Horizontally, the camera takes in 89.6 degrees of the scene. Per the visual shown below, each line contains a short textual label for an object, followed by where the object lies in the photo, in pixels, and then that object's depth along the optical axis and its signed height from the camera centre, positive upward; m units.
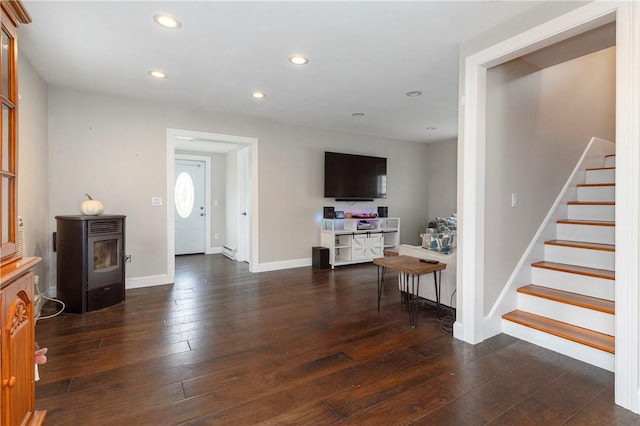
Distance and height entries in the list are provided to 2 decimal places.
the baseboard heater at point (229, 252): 6.49 -0.85
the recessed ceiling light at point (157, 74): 3.31 +1.43
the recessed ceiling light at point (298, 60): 2.99 +1.43
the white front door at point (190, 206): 6.88 +0.10
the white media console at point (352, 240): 5.59 -0.50
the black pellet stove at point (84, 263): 3.30 -0.56
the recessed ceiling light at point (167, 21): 2.32 +1.40
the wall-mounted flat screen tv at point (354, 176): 5.79 +0.67
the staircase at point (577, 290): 2.36 -0.67
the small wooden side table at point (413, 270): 2.99 -0.54
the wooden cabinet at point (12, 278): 1.25 -0.28
